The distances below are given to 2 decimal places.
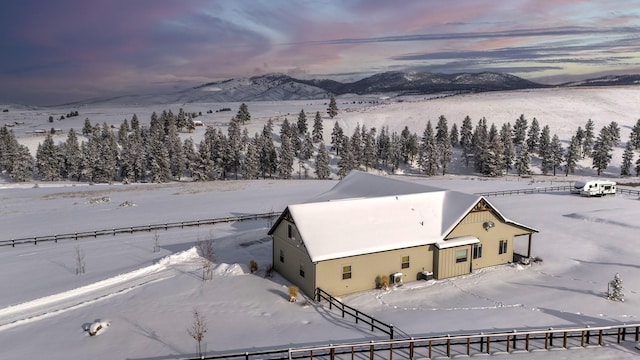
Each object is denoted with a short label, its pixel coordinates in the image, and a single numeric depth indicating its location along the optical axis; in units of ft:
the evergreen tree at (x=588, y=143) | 375.45
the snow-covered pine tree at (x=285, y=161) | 328.29
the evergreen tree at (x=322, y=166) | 329.11
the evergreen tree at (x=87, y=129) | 458.50
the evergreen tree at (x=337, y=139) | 390.62
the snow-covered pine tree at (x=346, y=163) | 325.83
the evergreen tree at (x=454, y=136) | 426.30
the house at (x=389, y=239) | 85.15
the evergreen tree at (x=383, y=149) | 368.89
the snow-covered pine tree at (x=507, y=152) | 334.36
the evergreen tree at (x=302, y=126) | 436.35
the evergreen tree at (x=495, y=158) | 318.65
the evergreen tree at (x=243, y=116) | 499.10
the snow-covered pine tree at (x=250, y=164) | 316.19
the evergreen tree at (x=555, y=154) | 339.57
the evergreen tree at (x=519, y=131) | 395.34
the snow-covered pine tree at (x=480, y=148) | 331.77
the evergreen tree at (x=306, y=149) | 374.43
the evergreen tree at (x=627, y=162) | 330.34
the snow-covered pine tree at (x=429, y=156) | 338.07
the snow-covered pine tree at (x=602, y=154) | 335.26
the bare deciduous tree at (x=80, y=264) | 101.45
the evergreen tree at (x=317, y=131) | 423.23
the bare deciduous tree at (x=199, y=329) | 62.34
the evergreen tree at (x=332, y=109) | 522.88
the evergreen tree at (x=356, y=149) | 338.99
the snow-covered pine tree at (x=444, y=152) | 346.13
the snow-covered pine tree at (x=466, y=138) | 385.79
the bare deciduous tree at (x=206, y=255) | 93.25
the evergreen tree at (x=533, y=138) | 388.37
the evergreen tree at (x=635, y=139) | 380.58
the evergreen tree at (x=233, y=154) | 331.77
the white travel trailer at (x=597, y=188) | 188.85
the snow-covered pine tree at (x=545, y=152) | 341.88
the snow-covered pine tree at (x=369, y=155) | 354.13
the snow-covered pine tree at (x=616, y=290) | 81.51
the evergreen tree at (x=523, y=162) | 332.80
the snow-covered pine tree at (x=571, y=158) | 341.62
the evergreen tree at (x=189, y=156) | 313.94
